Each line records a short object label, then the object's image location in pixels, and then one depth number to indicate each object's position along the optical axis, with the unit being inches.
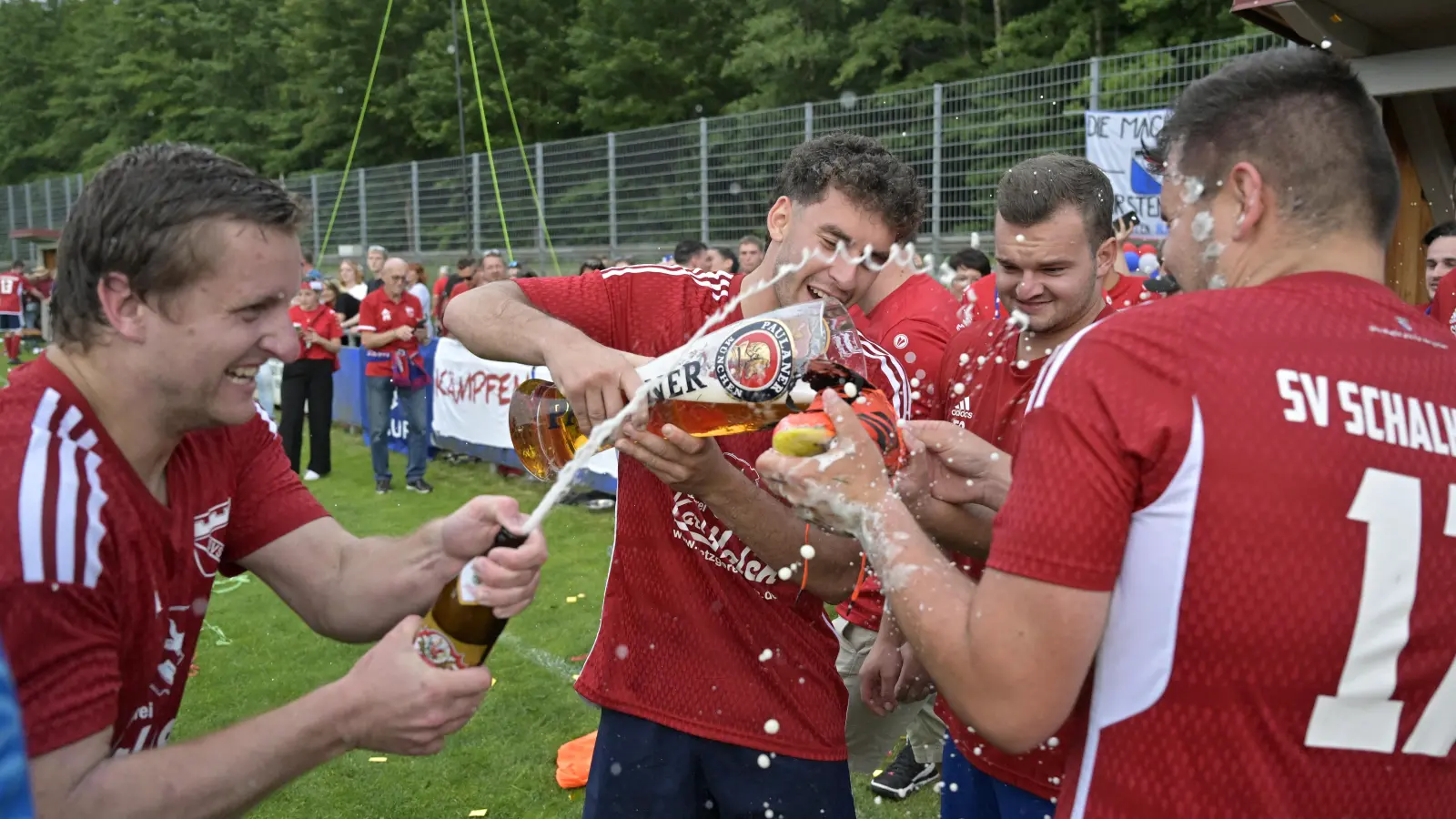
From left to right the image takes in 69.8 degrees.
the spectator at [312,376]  439.8
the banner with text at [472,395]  414.6
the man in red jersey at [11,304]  962.7
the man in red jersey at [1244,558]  58.9
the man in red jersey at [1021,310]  112.7
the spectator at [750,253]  468.4
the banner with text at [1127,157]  383.2
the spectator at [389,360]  425.1
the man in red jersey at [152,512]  63.6
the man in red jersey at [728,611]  104.3
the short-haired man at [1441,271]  223.6
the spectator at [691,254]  474.3
